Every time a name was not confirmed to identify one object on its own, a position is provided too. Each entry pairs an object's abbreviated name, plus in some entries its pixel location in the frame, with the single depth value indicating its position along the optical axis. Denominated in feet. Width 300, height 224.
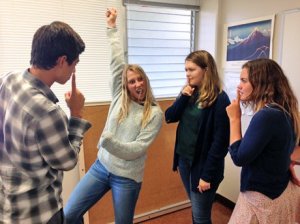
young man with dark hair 2.78
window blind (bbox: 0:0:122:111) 6.05
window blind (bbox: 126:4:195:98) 7.77
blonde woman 4.87
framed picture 6.64
